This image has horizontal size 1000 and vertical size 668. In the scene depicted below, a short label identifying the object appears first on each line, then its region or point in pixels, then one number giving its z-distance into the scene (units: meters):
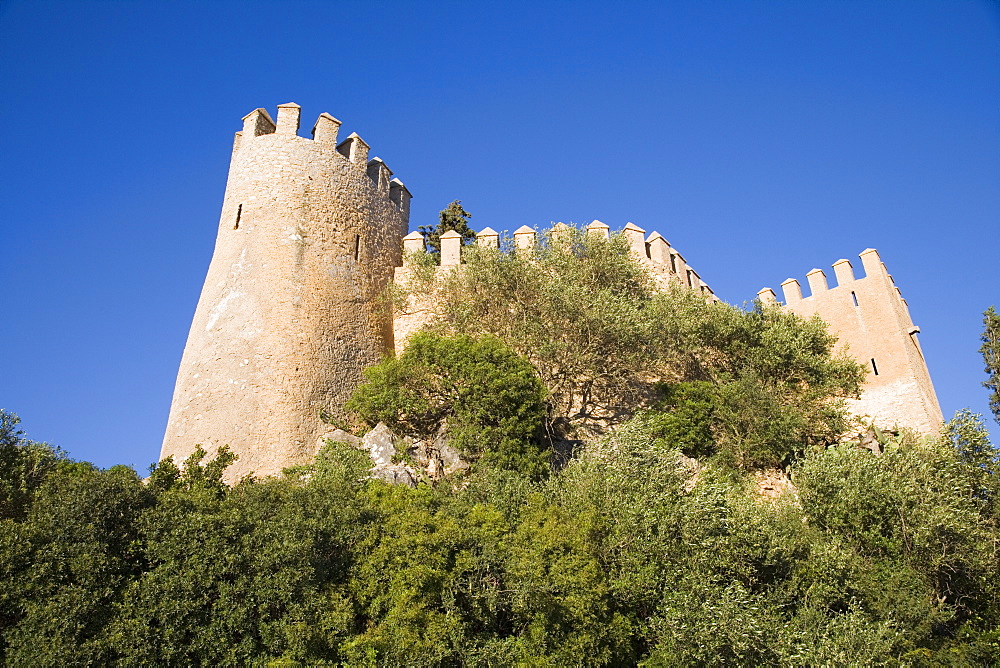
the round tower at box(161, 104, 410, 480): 20.70
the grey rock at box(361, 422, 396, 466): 19.47
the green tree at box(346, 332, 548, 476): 19.83
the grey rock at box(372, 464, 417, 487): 18.41
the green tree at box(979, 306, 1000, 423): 22.34
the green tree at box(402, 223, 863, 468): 23.56
